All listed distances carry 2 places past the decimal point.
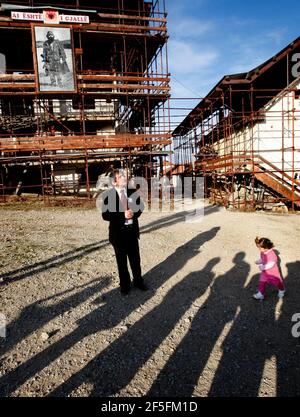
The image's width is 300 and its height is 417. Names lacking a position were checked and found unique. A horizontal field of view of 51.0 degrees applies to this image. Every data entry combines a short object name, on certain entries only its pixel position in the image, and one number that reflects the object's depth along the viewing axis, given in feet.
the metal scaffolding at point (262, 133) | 46.39
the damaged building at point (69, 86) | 50.80
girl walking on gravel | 15.35
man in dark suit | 15.26
